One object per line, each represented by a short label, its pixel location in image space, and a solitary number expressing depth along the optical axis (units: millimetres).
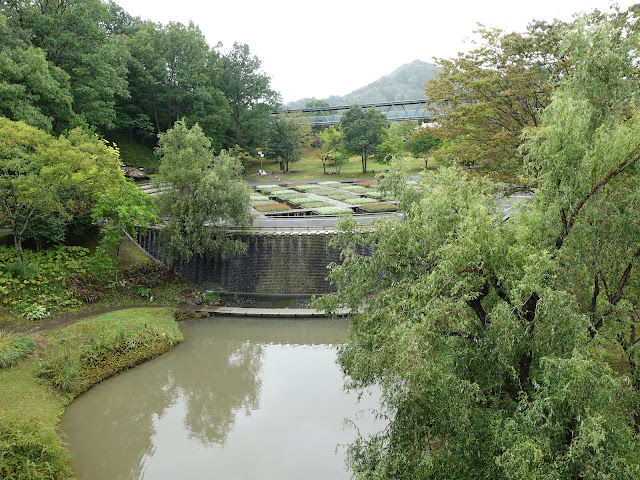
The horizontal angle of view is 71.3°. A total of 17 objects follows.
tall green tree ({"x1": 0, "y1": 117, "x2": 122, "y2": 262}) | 19984
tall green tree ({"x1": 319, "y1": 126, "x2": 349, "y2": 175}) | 53581
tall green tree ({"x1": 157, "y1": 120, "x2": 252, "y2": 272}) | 23047
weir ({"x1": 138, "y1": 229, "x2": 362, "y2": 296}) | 25359
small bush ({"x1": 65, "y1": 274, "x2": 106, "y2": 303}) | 22450
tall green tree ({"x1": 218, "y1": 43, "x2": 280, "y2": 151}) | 50969
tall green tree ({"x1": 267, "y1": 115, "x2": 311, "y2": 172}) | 53031
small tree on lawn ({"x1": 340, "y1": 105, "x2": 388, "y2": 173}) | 53250
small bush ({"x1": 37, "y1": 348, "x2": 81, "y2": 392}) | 16078
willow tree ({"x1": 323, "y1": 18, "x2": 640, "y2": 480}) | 6781
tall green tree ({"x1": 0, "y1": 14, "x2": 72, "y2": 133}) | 25672
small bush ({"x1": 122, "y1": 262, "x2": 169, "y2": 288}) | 24906
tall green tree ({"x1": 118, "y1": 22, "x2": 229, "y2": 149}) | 45312
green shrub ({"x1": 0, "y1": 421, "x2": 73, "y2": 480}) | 11030
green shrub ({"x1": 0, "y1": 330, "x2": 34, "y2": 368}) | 16330
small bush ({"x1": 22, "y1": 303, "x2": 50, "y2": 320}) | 20219
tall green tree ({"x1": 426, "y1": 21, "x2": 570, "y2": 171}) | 19109
